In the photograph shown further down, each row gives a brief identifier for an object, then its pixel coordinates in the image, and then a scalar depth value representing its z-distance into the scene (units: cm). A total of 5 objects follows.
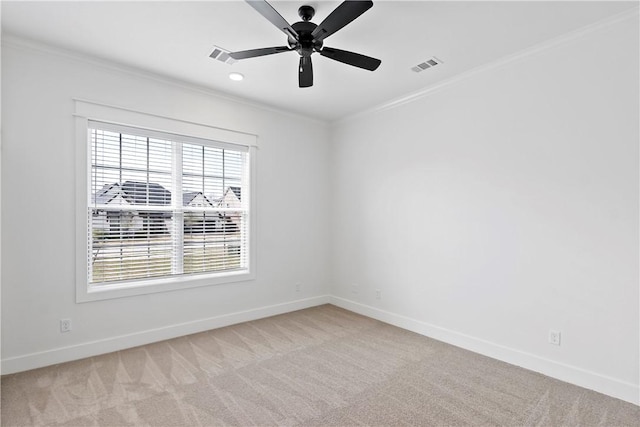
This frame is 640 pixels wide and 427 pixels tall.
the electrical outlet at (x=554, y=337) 274
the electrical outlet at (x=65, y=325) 297
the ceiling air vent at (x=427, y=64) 308
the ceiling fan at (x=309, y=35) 195
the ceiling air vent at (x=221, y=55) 290
